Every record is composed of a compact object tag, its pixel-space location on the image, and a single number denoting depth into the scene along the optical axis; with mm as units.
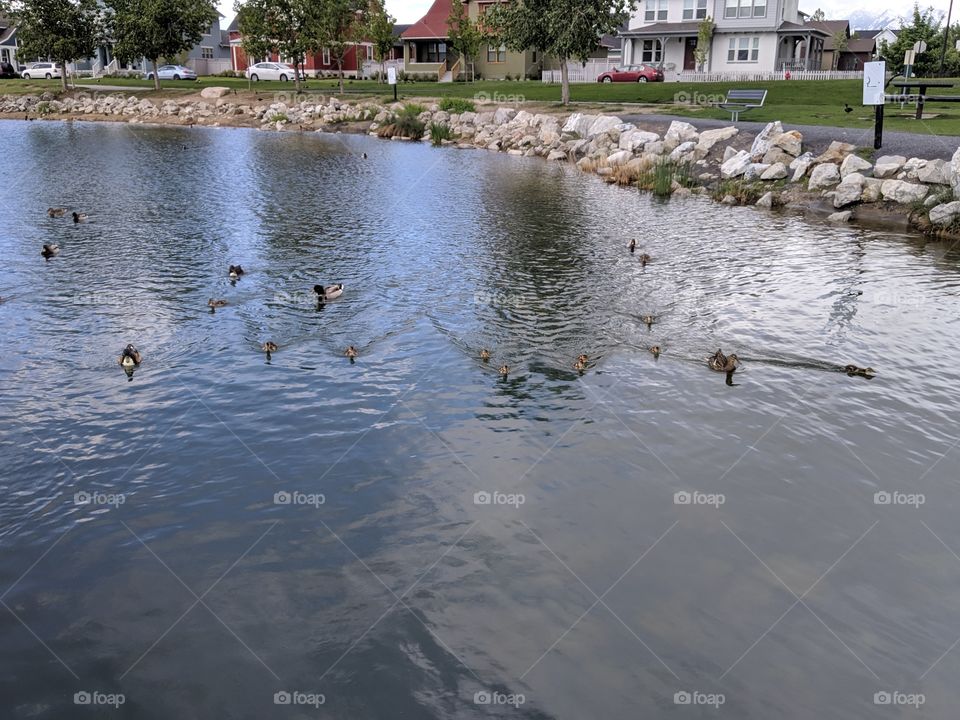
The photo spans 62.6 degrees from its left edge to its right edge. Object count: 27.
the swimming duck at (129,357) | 13570
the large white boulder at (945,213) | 24188
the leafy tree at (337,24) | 61438
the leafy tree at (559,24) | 47125
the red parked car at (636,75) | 68750
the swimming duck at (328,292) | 17062
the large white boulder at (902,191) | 25948
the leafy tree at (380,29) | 70062
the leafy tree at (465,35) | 68875
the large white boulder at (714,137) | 34656
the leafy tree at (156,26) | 65000
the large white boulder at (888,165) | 27328
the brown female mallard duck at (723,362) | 14094
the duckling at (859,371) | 14023
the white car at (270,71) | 80750
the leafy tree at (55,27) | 66812
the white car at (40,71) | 85062
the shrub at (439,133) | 47125
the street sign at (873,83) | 27438
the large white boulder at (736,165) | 31578
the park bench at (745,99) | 42062
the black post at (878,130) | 28797
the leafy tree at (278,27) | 62688
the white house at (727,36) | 67250
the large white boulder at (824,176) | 28719
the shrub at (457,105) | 52219
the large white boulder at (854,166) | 28231
